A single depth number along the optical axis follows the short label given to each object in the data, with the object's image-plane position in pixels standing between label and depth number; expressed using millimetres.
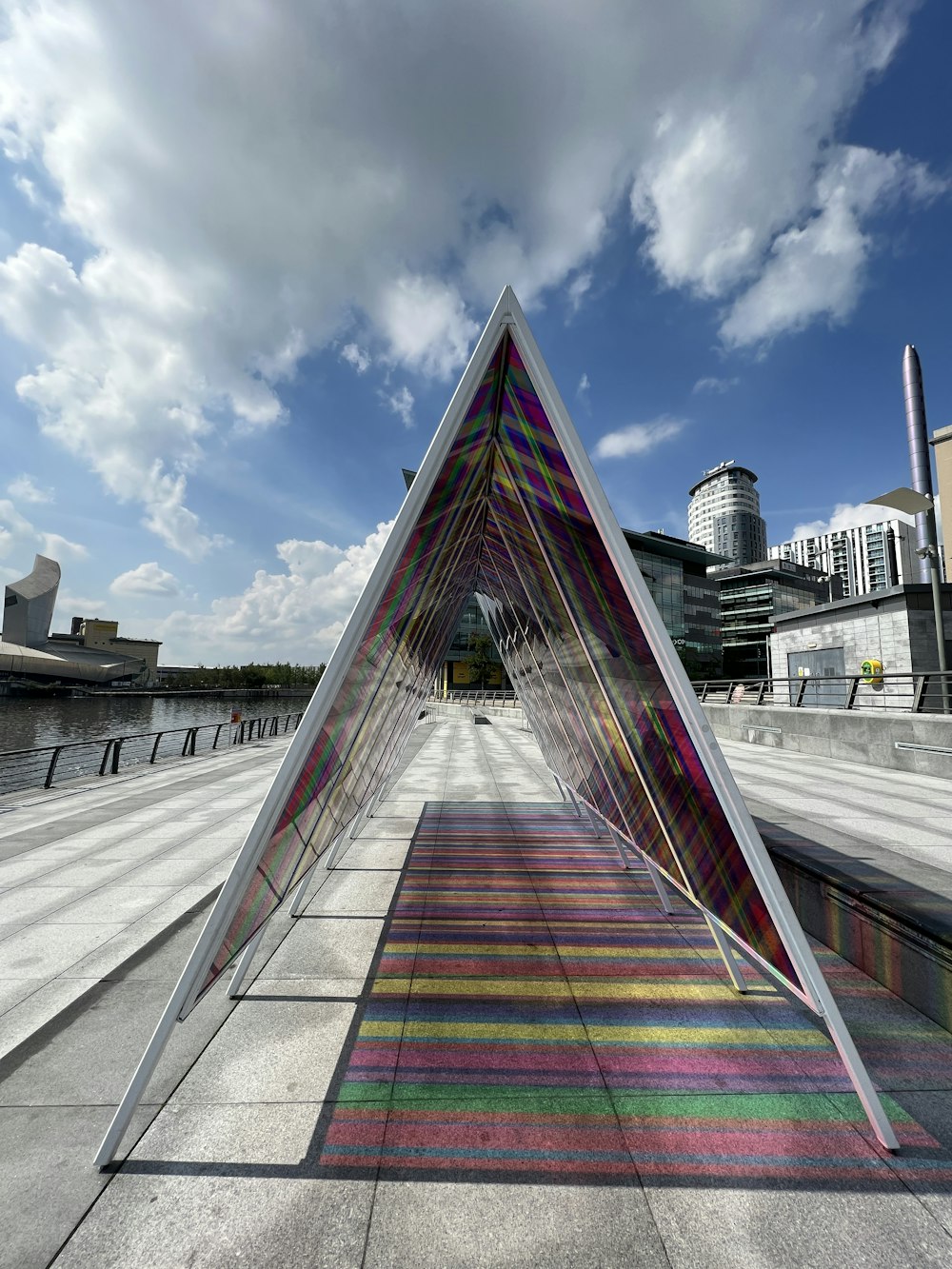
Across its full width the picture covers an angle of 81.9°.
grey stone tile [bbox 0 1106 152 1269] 2293
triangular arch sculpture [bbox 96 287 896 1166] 2885
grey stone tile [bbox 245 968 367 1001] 4168
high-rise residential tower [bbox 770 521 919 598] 151000
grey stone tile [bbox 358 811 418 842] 8812
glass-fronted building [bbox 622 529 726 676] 84750
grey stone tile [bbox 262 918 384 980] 4531
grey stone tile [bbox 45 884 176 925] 5559
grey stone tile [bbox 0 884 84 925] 5586
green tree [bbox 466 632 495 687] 89062
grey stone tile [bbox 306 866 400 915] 5883
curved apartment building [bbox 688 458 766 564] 176375
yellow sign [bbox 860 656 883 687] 21031
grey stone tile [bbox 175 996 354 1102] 3154
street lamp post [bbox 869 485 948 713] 14148
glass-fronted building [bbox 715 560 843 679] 107500
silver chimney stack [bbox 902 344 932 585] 40312
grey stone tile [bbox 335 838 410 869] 7332
